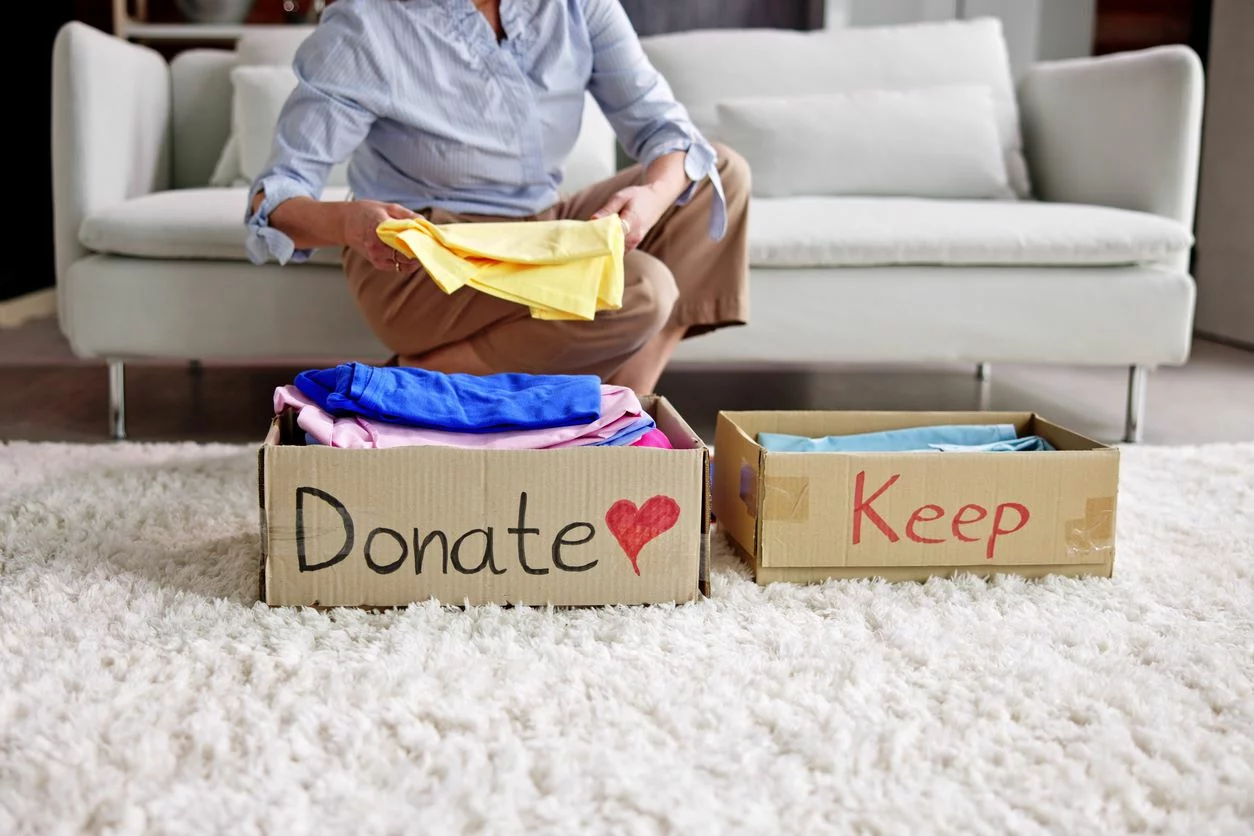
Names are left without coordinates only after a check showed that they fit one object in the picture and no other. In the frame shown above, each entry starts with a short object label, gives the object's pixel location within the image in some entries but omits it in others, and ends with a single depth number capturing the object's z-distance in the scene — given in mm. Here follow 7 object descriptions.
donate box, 1034
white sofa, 1862
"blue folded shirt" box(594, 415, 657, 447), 1123
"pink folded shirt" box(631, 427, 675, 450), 1147
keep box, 1134
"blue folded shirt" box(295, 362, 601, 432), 1092
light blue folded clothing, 1295
